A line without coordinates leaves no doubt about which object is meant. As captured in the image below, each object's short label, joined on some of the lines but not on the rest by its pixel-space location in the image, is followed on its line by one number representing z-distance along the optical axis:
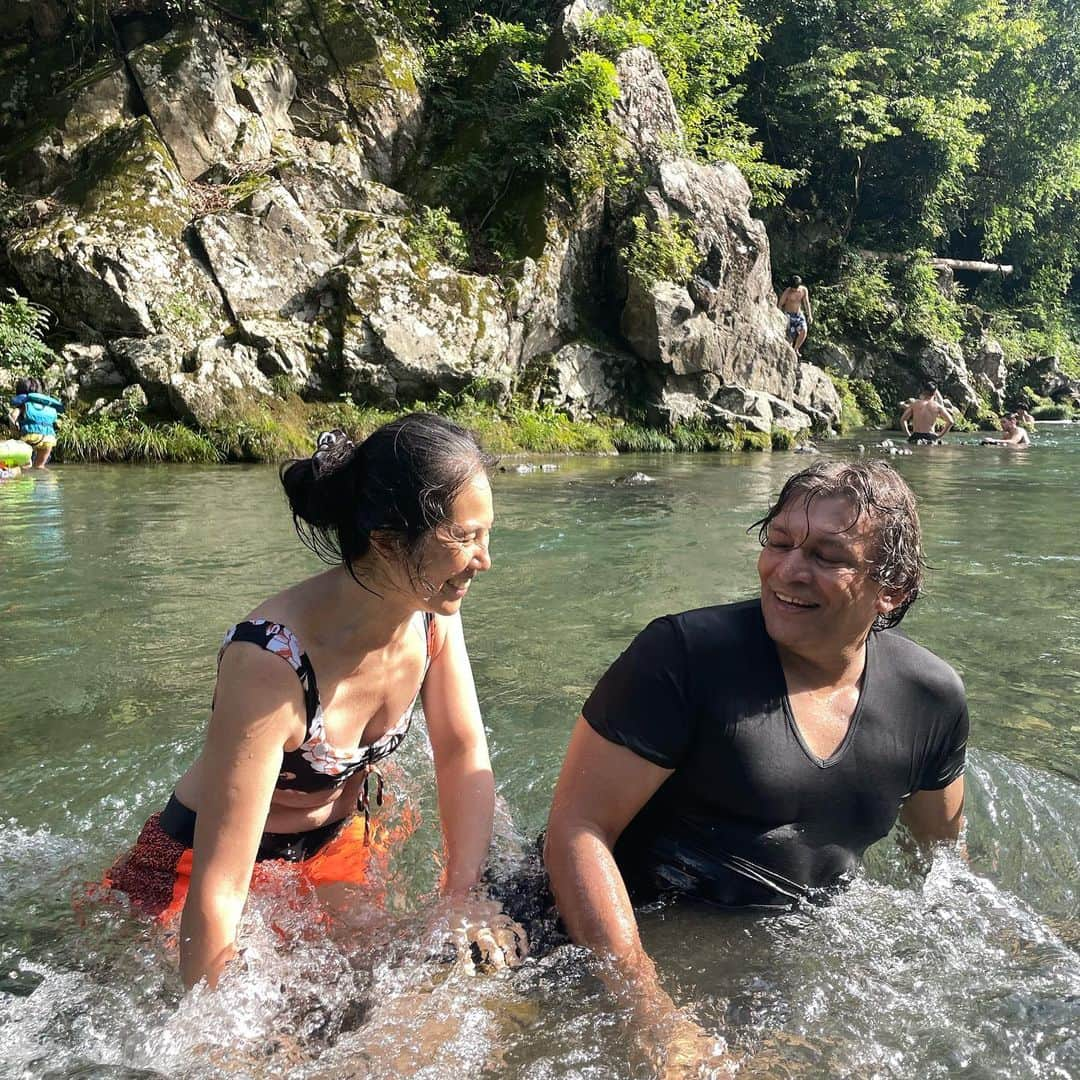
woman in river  1.93
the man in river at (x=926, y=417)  19.56
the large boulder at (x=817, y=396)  20.97
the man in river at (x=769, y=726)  2.07
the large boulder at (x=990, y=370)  28.33
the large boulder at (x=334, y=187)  16.05
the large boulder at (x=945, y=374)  26.34
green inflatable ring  11.38
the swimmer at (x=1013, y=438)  19.62
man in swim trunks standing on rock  22.27
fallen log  27.97
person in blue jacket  12.13
